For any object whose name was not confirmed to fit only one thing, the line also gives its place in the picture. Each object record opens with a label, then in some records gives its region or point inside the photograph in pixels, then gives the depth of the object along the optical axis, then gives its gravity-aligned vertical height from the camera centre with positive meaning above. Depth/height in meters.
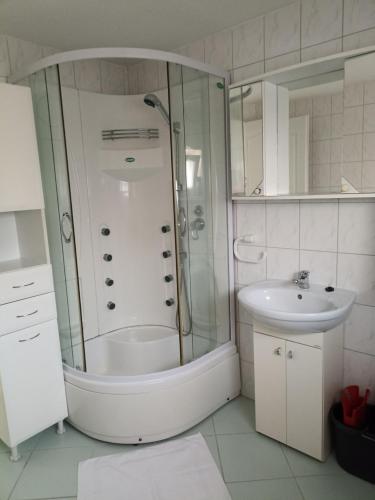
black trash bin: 1.81 -1.28
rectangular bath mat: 1.84 -1.45
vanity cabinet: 1.90 -1.04
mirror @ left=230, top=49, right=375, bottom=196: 1.83 +0.31
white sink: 1.74 -0.60
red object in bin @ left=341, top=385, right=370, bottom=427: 1.88 -1.12
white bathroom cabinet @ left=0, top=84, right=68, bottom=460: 1.97 -0.58
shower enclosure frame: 2.01 -1.13
